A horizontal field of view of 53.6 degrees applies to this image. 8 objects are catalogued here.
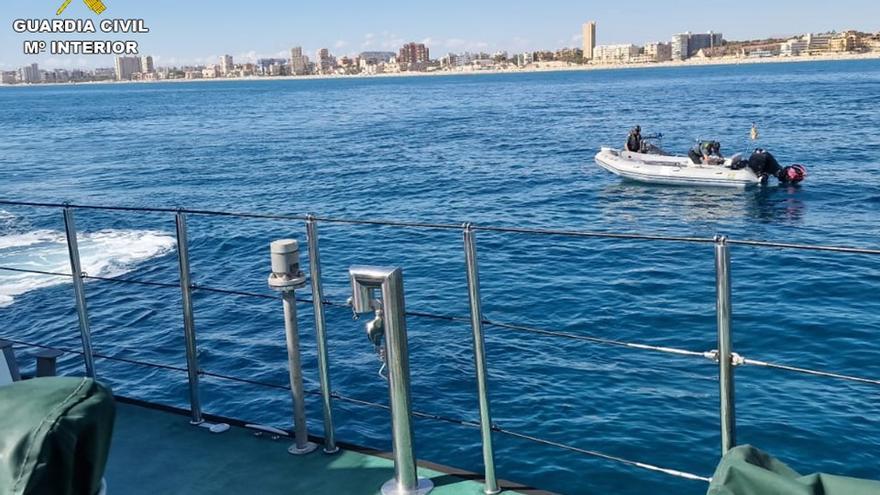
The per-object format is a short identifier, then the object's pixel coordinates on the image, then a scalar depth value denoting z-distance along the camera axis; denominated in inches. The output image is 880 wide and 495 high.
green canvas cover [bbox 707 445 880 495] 85.7
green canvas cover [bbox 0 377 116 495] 89.6
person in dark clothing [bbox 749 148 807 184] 1147.3
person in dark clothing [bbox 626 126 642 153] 1300.3
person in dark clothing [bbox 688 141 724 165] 1192.2
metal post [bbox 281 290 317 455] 172.2
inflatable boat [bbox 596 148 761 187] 1147.9
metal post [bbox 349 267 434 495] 155.4
